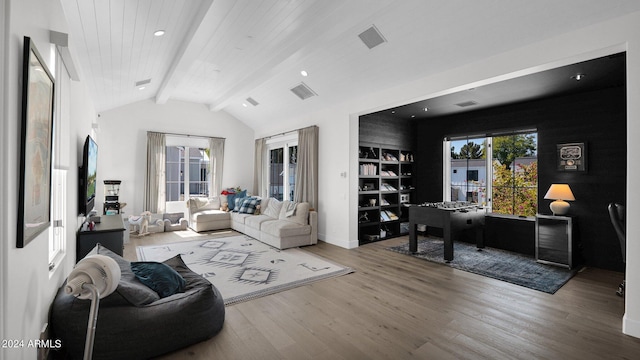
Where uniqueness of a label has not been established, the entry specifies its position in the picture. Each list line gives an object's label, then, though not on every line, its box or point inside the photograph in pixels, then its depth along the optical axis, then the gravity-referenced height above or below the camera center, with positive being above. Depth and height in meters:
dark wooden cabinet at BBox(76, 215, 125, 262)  3.30 -0.66
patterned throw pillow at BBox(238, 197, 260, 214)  6.88 -0.57
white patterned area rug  3.49 -1.21
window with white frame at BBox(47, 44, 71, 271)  2.32 +0.14
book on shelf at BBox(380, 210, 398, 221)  6.15 -0.70
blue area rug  3.66 -1.19
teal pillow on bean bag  2.45 -0.82
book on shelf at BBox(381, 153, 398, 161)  6.34 +0.53
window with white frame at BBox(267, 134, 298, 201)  7.42 +0.35
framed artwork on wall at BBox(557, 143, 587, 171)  4.42 +0.40
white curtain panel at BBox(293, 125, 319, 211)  6.11 +0.29
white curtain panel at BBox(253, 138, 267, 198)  8.24 +0.28
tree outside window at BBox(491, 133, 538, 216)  5.15 +0.14
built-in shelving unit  5.91 -0.18
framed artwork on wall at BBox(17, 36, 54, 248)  1.33 +0.17
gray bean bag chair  1.95 -0.98
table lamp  4.30 -0.19
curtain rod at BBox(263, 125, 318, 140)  6.79 +1.15
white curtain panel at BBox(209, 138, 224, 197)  7.88 +0.41
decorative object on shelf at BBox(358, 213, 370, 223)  5.82 -0.71
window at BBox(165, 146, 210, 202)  7.50 +0.21
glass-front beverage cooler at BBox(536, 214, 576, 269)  4.21 -0.82
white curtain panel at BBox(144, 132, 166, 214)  6.96 +0.13
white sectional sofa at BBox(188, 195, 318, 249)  5.36 -0.81
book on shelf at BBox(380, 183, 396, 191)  6.25 -0.11
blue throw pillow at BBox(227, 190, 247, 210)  7.49 -0.41
